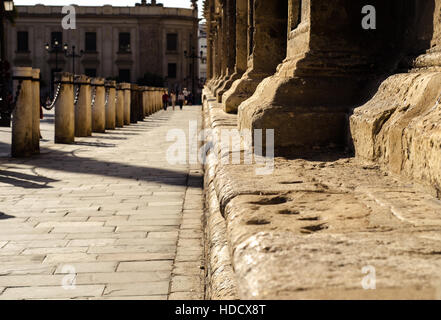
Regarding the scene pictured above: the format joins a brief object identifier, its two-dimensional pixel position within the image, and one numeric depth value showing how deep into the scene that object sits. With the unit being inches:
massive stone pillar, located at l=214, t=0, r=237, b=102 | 481.4
